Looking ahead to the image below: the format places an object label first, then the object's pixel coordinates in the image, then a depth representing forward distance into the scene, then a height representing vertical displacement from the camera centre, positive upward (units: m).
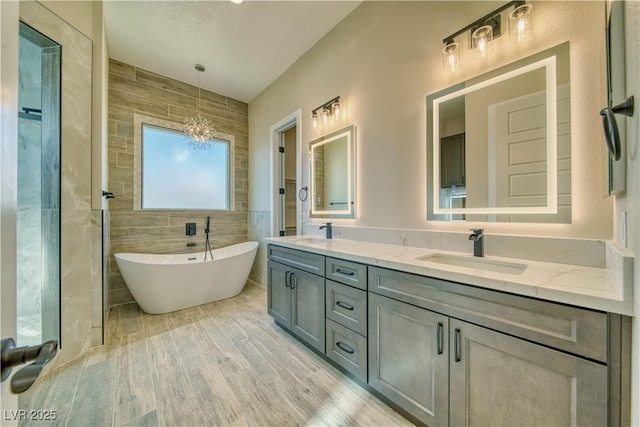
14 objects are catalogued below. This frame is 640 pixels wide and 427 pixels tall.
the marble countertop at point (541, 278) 0.78 -0.26
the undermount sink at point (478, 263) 1.31 -0.29
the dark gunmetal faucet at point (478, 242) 1.44 -0.17
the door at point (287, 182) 3.59 +0.49
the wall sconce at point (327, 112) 2.50 +1.09
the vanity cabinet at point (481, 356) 0.83 -0.59
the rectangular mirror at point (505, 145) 1.26 +0.41
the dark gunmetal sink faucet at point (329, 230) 2.52 -0.17
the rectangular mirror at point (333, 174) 2.38 +0.42
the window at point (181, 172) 3.35 +0.62
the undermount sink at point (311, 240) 2.36 -0.26
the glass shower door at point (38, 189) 1.70 +0.19
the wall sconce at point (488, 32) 1.34 +1.08
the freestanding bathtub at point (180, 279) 2.62 -0.75
